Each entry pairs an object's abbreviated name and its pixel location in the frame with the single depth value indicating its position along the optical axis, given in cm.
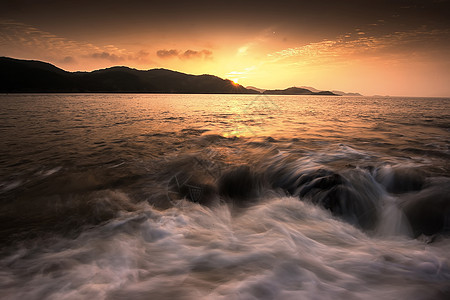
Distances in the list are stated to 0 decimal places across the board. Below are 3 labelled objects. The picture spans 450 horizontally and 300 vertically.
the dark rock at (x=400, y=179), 570
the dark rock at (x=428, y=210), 427
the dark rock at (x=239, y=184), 651
